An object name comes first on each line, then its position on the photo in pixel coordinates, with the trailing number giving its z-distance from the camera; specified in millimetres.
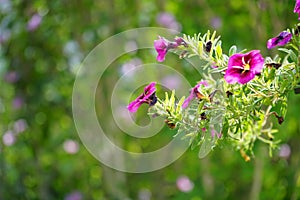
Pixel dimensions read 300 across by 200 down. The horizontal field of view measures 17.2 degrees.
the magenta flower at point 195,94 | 1452
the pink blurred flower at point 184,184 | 3716
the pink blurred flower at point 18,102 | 4185
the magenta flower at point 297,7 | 1384
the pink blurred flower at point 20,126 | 4274
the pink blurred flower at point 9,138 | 4344
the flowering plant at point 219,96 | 1456
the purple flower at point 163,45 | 1488
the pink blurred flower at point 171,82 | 3655
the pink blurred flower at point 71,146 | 4356
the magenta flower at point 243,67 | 1353
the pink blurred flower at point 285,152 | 3641
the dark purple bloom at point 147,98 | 1480
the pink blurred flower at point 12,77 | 4160
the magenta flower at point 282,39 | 1447
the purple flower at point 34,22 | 3888
